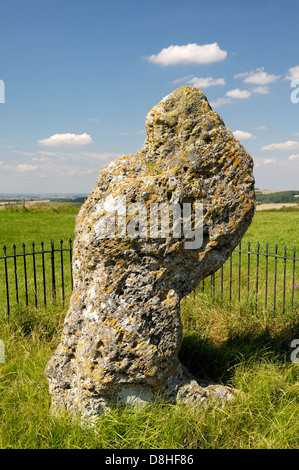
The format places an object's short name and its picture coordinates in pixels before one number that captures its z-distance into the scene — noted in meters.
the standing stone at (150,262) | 2.96
